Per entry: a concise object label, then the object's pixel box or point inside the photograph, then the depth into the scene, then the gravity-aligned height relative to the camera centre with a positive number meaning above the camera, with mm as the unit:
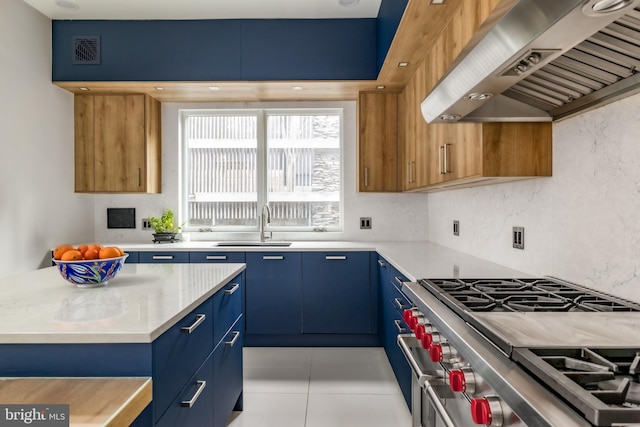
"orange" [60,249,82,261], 1674 -164
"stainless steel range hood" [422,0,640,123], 854 +434
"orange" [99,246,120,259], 1744 -160
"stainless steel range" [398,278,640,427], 667 -302
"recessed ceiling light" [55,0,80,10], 3175 +1671
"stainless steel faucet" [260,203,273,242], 3928 -78
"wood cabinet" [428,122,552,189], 1907 +294
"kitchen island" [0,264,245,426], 1161 -368
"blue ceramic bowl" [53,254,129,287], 1675 -229
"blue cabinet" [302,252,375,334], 3467 -673
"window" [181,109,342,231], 4121 +491
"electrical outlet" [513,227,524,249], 2166 -133
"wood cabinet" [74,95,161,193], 3740 +661
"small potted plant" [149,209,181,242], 3848 -123
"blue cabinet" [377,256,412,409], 2359 -699
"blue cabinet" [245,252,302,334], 3457 -668
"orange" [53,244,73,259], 1731 -150
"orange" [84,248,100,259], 1712 -161
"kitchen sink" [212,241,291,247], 3778 -272
